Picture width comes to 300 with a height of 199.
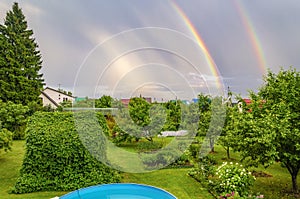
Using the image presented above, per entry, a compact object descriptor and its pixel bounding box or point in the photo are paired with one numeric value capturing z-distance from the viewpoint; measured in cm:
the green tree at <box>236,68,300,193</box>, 519
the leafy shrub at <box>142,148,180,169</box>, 851
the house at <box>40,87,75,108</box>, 3229
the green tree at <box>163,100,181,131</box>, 1317
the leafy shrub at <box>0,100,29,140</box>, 1405
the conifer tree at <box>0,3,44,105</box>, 1902
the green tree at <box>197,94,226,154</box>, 1054
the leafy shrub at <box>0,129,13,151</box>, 893
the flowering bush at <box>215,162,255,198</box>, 530
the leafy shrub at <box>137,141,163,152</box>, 1099
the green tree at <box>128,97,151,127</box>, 1212
